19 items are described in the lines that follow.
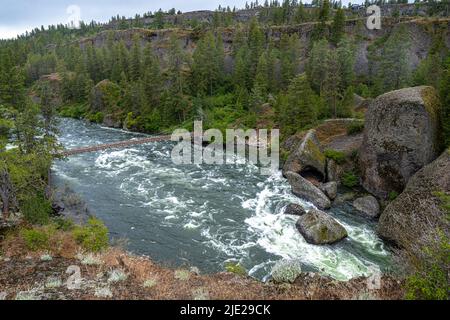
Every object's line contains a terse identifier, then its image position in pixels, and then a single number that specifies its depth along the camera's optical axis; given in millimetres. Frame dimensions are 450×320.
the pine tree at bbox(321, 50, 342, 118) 45688
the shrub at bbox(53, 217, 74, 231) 19016
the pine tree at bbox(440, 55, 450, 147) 26156
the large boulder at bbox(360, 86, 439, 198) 26344
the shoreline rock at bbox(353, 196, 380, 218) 25972
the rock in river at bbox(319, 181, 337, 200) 28969
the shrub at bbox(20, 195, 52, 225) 18562
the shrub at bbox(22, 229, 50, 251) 13977
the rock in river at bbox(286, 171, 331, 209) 27312
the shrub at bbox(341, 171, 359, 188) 31594
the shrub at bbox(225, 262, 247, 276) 14803
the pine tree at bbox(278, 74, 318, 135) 42812
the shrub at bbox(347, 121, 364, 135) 36947
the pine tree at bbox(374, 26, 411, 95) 48000
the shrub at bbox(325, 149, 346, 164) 34250
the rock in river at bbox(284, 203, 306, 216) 25406
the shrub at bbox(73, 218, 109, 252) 14547
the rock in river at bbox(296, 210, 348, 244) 21062
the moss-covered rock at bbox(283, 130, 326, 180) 32844
